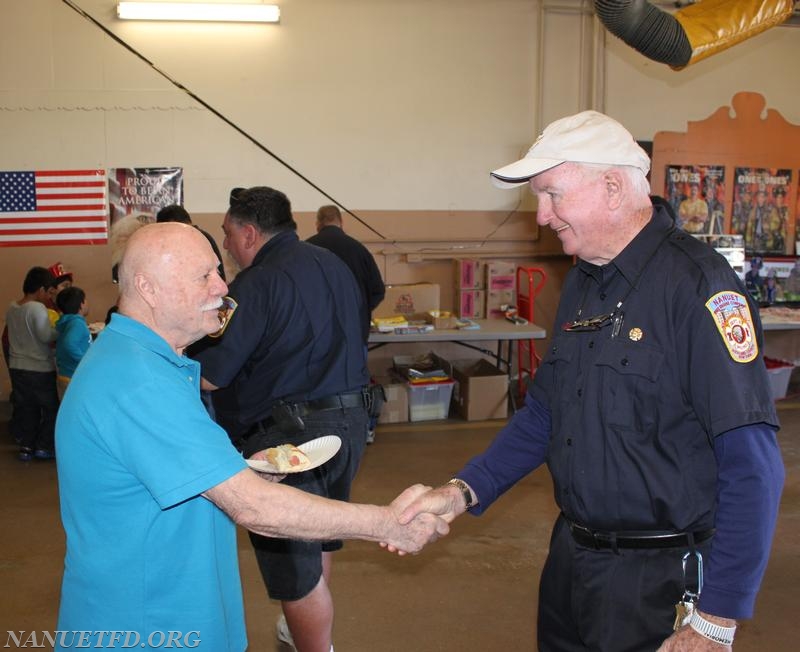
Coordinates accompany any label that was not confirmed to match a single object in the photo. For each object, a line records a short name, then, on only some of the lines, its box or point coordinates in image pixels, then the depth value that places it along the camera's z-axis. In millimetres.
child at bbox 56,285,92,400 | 5430
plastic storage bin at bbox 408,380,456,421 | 6680
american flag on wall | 7027
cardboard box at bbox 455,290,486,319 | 7277
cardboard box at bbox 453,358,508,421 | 6703
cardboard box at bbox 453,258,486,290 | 7250
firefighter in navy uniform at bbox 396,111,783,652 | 1522
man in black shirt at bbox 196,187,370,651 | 2729
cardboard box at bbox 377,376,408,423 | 6676
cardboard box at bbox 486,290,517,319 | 7305
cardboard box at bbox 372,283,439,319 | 7121
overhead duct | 5527
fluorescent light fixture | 6684
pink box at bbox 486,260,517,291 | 7270
